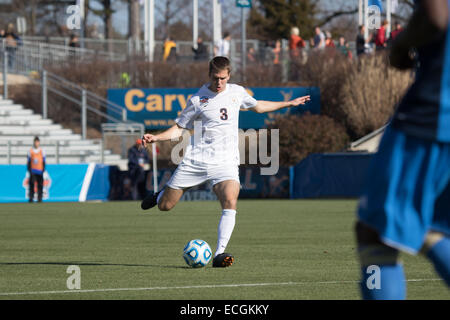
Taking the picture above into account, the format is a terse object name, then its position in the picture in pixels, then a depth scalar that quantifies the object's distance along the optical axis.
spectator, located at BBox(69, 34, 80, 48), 41.19
